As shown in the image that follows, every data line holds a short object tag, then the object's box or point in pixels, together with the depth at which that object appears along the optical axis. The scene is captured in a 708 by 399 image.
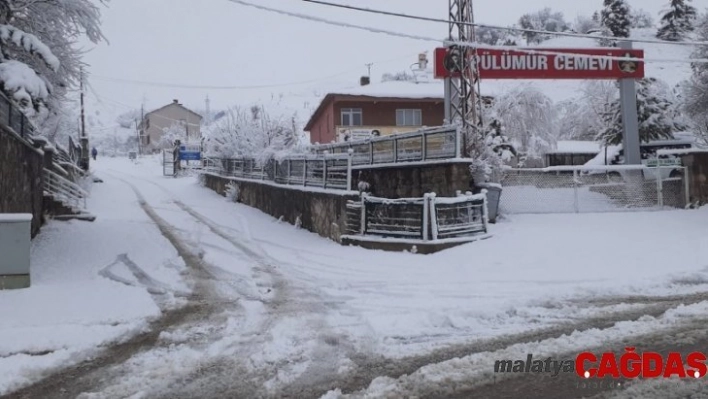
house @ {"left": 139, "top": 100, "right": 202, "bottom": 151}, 95.06
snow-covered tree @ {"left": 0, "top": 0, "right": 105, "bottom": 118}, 9.58
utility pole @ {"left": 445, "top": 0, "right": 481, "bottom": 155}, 16.17
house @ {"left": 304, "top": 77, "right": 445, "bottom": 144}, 34.22
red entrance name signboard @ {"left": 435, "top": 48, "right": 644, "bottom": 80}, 19.95
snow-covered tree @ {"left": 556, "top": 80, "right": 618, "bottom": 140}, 41.72
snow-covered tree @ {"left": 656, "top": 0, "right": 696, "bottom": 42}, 62.41
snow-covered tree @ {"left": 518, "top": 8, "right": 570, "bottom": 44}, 112.69
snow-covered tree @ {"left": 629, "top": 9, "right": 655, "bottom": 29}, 114.67
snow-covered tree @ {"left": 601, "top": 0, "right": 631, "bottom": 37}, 49.31
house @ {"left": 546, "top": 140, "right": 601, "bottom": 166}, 35.78
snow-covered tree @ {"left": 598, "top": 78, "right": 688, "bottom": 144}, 26.36
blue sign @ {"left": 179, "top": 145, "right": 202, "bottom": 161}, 45.41
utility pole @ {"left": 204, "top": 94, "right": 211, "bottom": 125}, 138.40
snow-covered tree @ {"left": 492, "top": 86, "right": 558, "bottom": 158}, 36.91
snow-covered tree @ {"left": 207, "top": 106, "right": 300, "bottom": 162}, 24.75
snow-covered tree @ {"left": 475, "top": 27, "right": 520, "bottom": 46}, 77.50
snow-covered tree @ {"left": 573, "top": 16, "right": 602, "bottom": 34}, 98.59
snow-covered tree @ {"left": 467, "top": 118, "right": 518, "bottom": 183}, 14.52
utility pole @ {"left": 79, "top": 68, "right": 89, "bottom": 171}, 35.16
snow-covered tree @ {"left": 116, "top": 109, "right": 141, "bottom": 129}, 126.06
